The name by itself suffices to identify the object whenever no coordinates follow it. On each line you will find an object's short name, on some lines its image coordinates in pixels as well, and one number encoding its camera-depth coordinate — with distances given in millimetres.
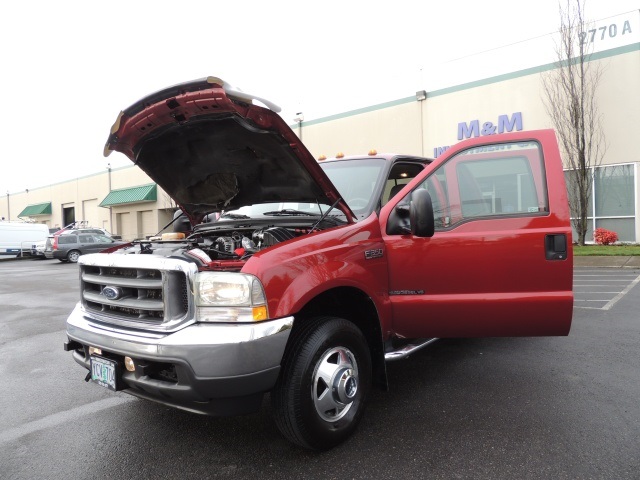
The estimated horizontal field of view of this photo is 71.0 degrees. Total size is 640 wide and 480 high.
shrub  14484
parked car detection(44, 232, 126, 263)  21734
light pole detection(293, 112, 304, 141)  23262
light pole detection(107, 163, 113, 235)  36181
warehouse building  14680
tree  15039
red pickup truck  2430
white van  25781
